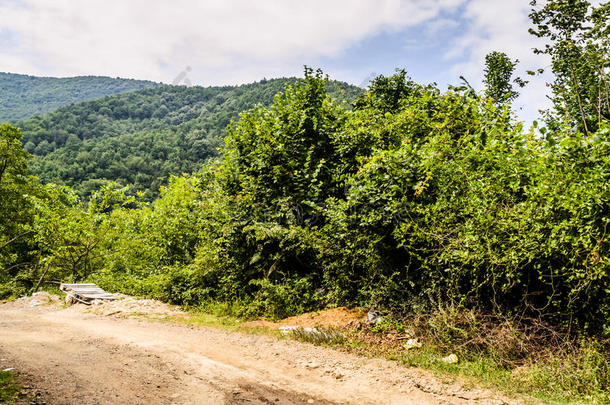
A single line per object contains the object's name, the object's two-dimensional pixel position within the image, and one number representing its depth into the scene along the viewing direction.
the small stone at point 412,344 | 6.82
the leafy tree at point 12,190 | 20.77
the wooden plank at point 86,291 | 12.45
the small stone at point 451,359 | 6.02
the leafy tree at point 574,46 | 15.07
